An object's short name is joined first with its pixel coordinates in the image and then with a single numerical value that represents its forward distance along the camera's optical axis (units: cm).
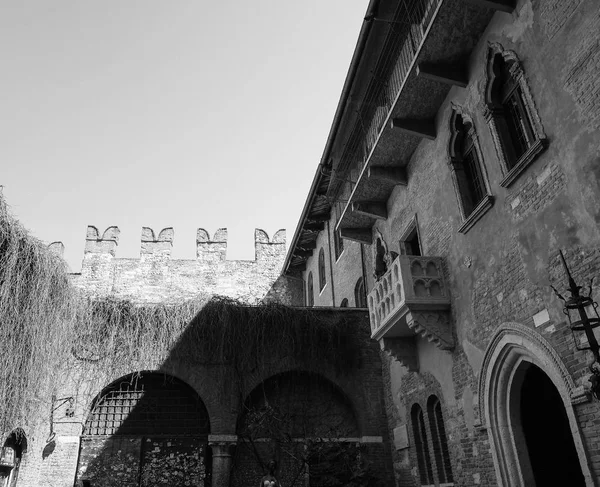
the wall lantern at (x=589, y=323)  480
